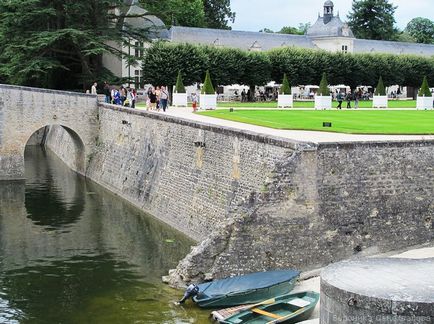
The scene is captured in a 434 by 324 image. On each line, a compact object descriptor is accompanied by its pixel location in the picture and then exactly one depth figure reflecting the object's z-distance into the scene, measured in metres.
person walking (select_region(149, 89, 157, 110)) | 38.34
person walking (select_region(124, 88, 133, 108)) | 40.67
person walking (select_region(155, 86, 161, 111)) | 38.33
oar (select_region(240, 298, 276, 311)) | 17.41
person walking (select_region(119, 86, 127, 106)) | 41.47
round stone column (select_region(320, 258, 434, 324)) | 11.70
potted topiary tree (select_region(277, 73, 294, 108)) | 44.19
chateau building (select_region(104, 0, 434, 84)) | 75.12
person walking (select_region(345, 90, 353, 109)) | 44.64
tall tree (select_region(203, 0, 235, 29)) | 94.12
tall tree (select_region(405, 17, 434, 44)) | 121.00
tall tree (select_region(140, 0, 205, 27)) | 80.78
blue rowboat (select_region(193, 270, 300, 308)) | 18.22
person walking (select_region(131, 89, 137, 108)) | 40.44
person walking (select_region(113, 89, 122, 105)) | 40.88
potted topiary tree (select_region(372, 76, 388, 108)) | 46.22
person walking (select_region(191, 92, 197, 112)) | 39.09
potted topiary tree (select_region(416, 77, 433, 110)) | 43.75
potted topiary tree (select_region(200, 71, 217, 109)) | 41.06
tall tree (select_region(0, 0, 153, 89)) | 46.09
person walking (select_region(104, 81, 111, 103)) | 43.19
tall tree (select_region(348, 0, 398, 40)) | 99.25
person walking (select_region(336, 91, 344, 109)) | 43.88
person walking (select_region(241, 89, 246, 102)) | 57.66
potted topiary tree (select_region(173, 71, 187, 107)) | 43.72
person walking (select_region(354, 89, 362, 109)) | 44.78
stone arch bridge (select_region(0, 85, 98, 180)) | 38.06
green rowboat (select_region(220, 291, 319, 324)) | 16.83
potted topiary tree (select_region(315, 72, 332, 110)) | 43.28
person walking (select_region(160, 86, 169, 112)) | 37.34
